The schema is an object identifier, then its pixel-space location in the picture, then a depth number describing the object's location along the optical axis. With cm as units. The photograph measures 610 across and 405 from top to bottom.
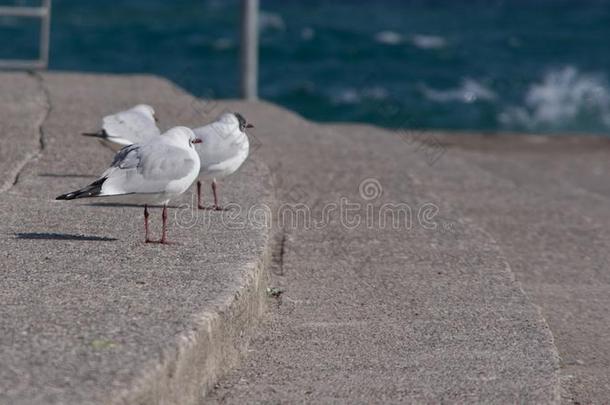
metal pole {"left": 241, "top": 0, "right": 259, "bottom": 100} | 2436
